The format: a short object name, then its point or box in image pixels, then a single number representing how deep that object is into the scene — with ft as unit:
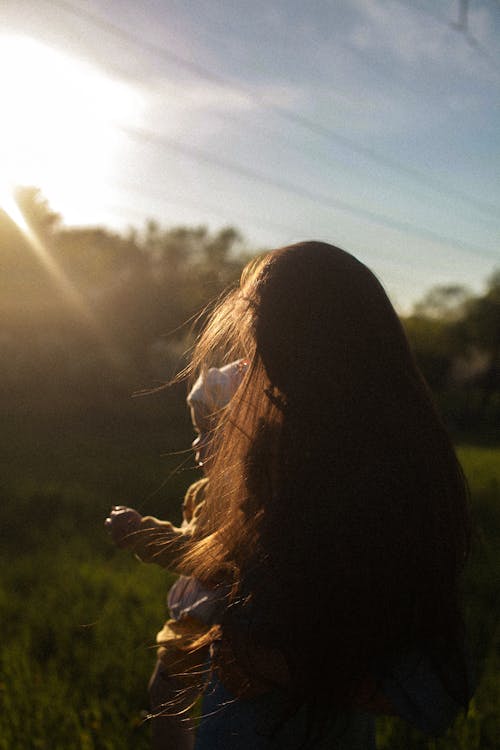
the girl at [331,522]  3.40
